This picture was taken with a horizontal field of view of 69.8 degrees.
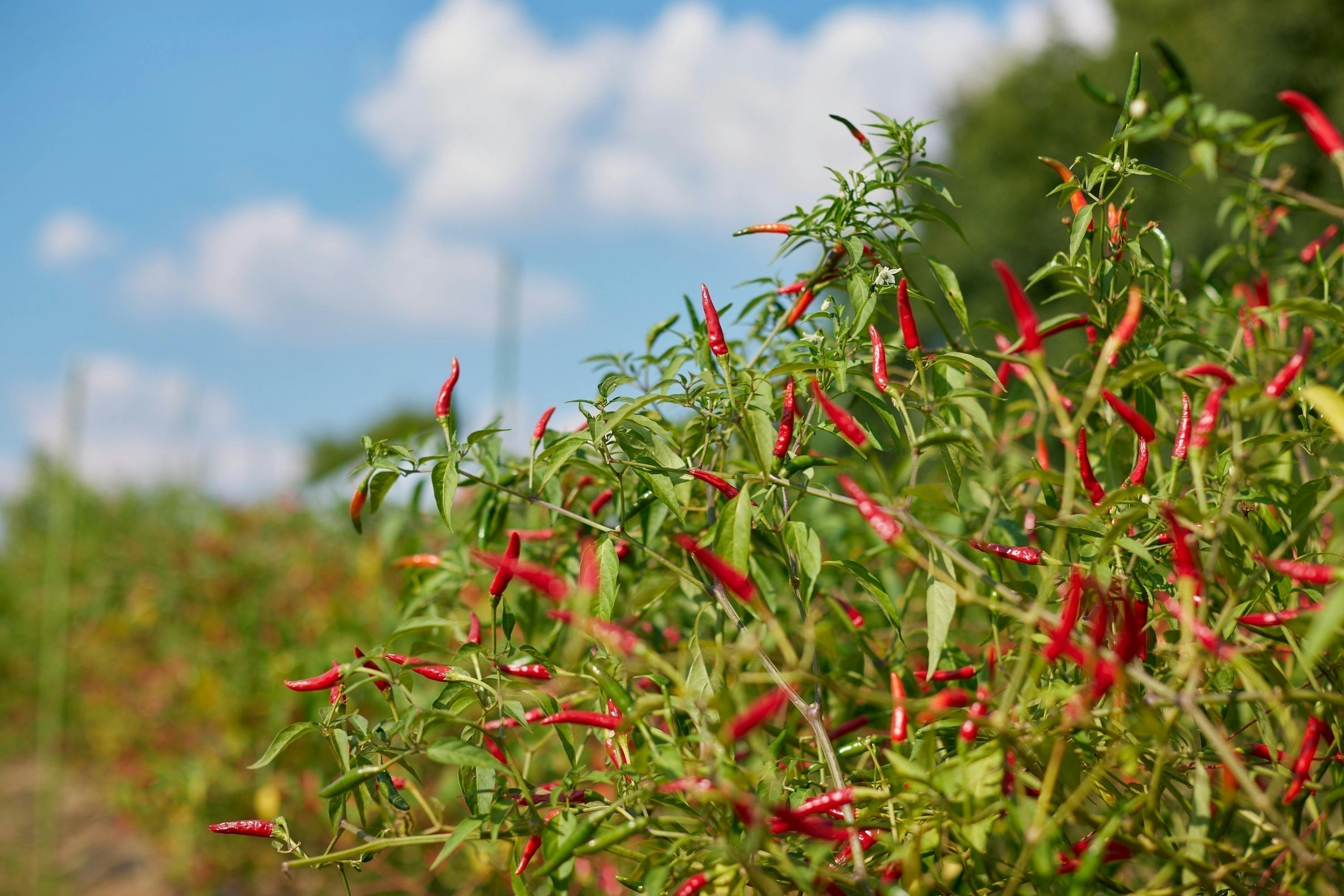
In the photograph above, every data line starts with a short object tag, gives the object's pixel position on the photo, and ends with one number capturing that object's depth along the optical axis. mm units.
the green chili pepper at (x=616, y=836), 717
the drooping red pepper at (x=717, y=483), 962
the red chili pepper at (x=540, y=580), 684
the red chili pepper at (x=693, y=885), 810
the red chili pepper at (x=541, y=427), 1104
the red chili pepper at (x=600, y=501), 1242
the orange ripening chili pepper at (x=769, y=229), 1188
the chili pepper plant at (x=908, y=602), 697
